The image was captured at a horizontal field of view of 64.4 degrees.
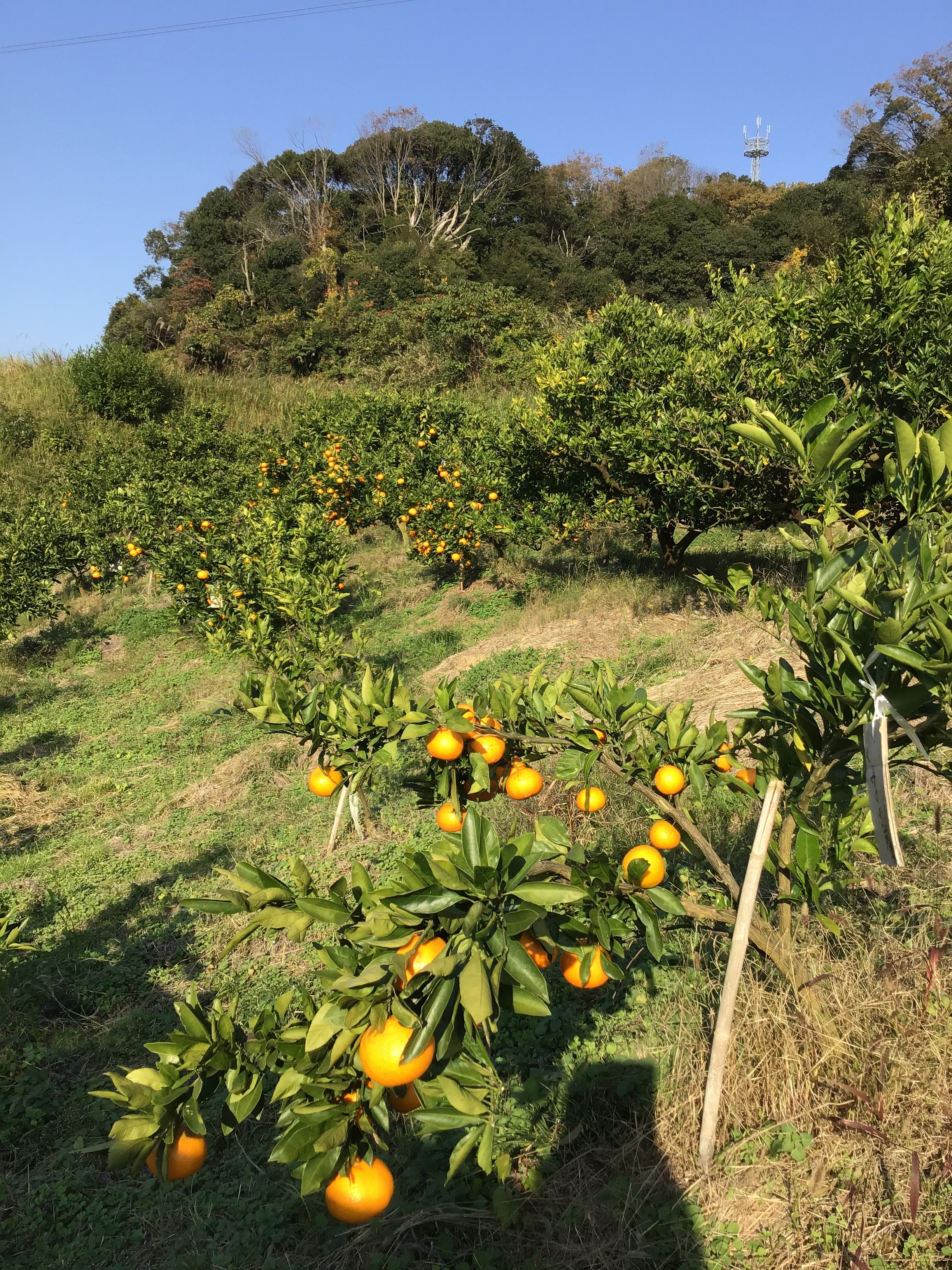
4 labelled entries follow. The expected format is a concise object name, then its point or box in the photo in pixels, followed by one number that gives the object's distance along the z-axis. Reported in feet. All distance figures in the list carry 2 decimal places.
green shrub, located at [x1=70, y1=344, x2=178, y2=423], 49.32
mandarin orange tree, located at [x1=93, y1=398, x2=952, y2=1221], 3.23
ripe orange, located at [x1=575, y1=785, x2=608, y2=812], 5.27
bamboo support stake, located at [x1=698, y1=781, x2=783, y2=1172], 4.69
